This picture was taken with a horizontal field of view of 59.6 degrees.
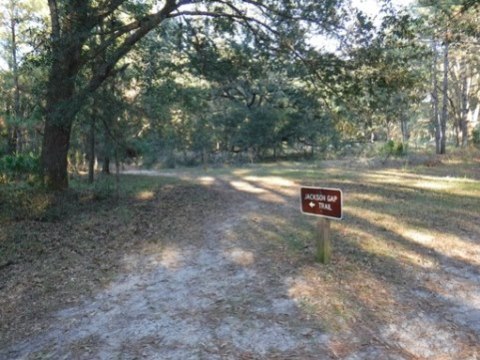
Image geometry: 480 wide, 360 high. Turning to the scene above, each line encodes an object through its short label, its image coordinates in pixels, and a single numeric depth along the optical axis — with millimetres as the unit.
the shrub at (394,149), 19922
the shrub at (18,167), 11248
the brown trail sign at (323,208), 5098
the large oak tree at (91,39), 7703
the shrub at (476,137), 22297
